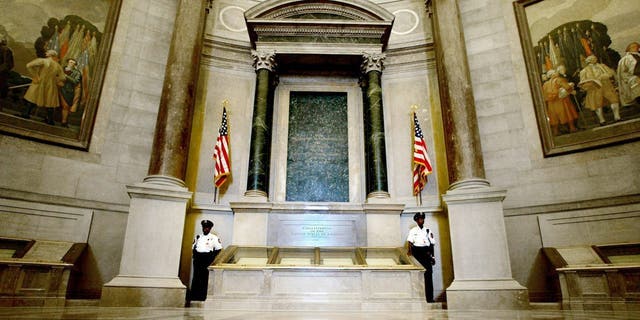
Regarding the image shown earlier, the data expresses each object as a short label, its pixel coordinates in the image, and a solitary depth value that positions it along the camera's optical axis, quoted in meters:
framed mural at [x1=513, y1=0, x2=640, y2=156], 7.76
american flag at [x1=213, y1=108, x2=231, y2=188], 8.96
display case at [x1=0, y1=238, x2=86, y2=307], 5.63
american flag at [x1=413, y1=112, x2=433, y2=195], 8.84
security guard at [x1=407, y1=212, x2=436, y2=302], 7.13
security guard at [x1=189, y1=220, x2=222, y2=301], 6.84
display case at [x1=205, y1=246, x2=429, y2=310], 5.84
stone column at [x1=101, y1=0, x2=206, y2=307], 6.27
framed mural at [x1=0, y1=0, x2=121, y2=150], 7.73
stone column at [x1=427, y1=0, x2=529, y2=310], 6.36
